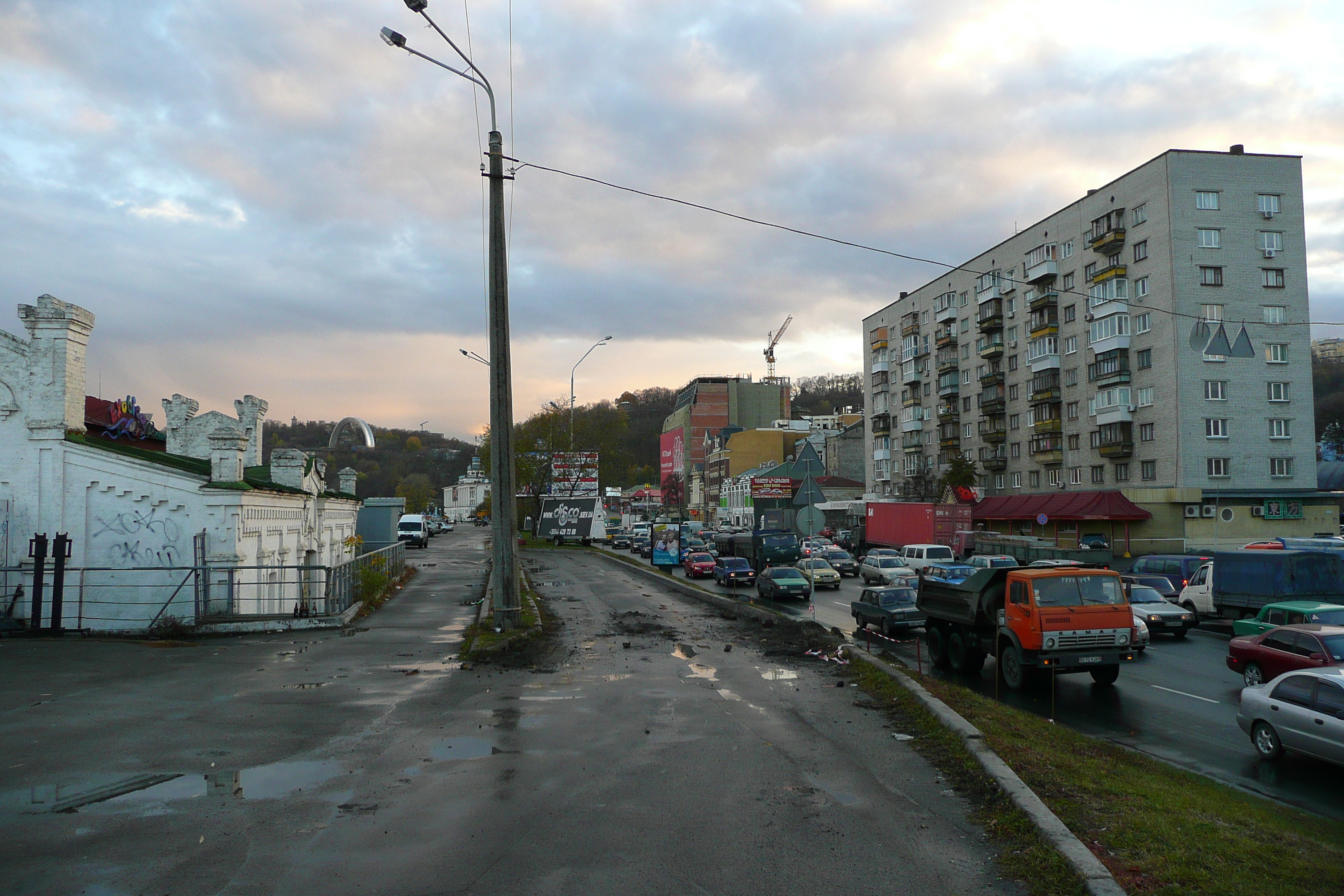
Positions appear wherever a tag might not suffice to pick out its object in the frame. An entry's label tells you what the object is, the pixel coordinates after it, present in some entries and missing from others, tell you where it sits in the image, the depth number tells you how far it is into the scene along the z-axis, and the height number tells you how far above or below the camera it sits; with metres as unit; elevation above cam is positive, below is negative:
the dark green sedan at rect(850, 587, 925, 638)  21.59 -3.28
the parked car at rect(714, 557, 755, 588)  38.69 -3.96
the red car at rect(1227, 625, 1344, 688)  12.83 -2.66
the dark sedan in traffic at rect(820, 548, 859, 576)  44.47 -4.13
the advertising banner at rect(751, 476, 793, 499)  97.56 -0.64
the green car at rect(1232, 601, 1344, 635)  17.11 -2.74
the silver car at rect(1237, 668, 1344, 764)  9.67 -2.74
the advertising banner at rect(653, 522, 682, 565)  51.47 -4.00
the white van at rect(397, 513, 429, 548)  65.94 -3.40
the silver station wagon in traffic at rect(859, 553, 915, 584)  36.62 -3.82
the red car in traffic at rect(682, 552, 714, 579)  43.88 -4.15
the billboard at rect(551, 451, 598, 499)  83.25 +0.90
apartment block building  50.28 +8.41
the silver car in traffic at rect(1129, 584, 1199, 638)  21.25 -3.35
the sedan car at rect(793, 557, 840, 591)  37.66 -4.00
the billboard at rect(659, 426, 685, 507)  161.38 +3.33
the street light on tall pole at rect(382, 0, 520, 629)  17.98 +1.42
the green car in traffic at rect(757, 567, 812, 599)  31.70 -3.72
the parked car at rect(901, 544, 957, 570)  39.53 -3.42
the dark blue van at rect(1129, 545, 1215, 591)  28.64 -2.95
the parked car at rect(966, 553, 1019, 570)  34.34 -3.27
